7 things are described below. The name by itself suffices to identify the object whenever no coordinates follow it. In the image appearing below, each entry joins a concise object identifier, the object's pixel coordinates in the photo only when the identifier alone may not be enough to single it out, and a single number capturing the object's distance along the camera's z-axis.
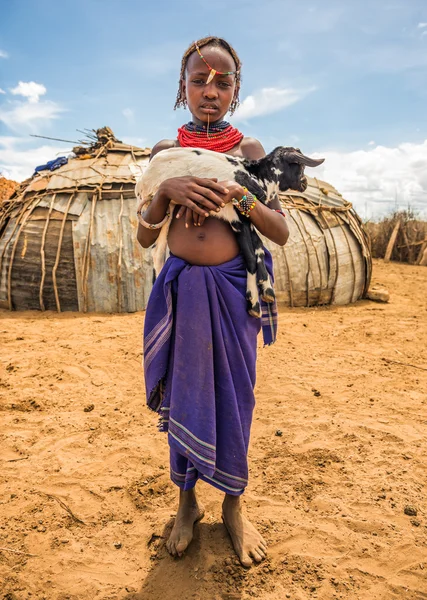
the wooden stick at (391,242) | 11.80
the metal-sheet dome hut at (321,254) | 5.91
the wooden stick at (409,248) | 11.77
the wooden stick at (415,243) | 11.48
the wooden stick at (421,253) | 11.50
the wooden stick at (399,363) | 3.99
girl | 1.57
